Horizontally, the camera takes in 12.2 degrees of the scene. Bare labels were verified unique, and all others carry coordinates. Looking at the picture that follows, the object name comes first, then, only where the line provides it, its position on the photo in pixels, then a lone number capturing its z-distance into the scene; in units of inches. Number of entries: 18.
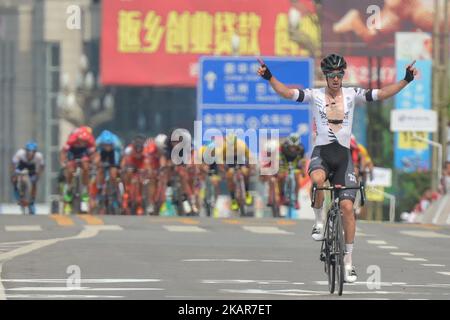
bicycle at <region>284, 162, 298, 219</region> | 1439.5
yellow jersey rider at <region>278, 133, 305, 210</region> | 1411.2
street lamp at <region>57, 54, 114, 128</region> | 3316.9
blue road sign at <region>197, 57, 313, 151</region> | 1791.3
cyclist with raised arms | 714.2
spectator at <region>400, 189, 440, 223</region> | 2181.6
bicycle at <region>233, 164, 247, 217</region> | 1460.4
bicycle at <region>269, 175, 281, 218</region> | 1446.9
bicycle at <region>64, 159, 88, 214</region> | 1472.7
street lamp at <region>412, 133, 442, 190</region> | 2473.4
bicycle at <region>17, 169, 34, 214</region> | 1491.1
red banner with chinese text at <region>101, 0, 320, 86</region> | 3523.6
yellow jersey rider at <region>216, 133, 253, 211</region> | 1434.5
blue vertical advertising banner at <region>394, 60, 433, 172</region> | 2581.2
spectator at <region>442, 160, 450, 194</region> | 1636.3
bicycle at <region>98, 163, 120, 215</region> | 1467.8
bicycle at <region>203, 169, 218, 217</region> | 1482.5
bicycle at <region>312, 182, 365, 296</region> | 674.2
